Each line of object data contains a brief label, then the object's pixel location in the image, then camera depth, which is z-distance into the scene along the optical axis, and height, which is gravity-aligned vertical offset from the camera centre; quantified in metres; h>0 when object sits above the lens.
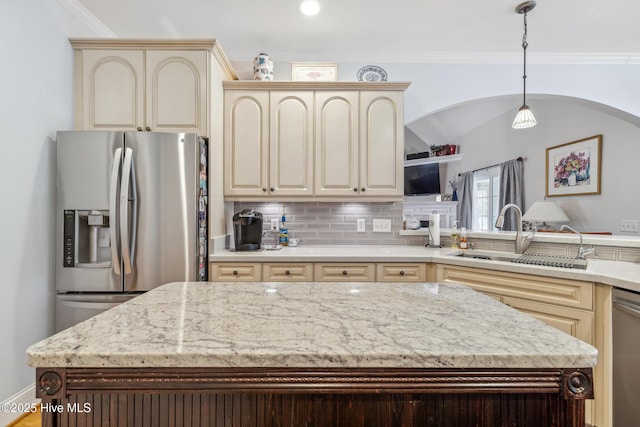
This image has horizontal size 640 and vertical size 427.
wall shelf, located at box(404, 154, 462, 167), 6.00 +1.17
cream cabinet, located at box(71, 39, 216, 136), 2.21 +0.99
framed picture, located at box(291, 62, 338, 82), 2.65 +1.32
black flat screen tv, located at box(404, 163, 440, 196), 6.06 +0.75
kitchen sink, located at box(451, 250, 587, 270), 1.78 -0.30
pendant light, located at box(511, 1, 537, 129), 2.43 +0.84
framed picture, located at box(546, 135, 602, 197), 3.66 +0.65
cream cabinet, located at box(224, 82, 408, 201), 2.58 +0.66
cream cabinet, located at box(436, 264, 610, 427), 1.46 -0.51
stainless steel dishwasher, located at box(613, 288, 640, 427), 1.37 -0.70
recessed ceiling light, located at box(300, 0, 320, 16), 2.16 +1.58
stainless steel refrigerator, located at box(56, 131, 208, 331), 1.94 -0.03
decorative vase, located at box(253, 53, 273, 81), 2.63 +1.34
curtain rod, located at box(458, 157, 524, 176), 4.74 +0.91
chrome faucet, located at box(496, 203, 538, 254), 2.25 -0.19
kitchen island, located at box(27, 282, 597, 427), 0.61 -0.35
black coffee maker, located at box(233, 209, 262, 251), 2.39 -0.14
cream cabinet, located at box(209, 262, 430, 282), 2.22 -0.45
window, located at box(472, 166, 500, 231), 5.41 +0.35
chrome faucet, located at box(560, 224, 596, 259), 1.96 -0.25
